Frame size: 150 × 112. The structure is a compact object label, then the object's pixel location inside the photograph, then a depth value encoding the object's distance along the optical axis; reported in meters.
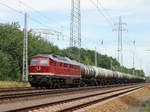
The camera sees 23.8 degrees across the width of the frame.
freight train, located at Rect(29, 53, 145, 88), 34.41
